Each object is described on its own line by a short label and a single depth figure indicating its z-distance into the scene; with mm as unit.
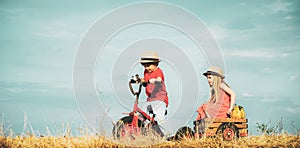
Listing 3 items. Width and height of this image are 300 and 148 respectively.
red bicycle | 7008
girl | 7559
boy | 7207
